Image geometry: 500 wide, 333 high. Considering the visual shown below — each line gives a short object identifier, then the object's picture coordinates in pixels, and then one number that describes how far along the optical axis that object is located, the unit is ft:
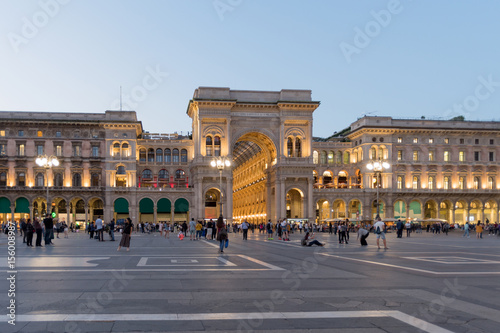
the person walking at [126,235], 83.66
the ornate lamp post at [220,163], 157.95
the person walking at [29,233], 97.00
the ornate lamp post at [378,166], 145.59
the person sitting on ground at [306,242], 100.42
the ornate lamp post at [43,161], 134.68
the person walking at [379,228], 91.97
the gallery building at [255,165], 257.96
